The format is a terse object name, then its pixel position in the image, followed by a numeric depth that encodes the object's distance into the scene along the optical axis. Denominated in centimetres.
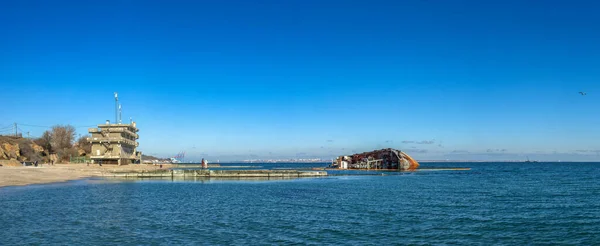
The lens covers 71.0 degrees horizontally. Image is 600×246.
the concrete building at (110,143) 13175
